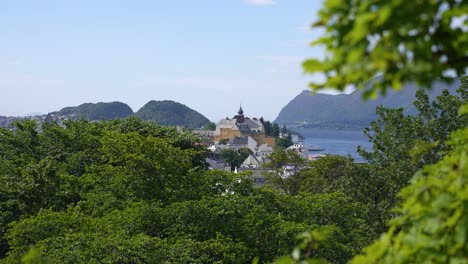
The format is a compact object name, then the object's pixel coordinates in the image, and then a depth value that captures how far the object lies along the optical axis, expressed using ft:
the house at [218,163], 335.14
